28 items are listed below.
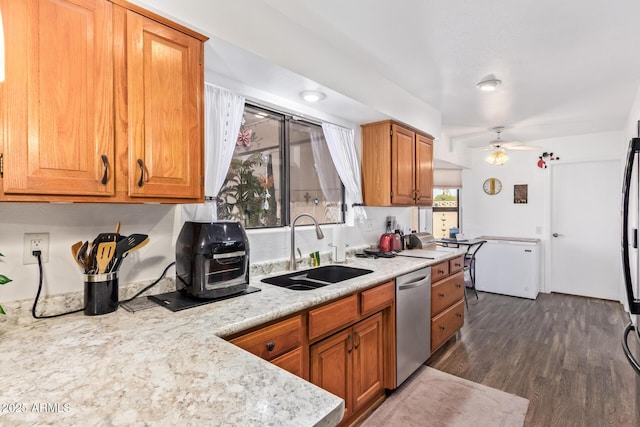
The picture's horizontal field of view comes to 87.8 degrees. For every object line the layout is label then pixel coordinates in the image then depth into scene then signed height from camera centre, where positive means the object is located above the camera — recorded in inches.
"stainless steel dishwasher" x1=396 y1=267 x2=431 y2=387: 92.2 -32.4
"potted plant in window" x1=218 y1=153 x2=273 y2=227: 85.4 +5.3
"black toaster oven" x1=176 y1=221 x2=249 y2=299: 60.5 -8.9
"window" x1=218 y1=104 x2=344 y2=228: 88.5 +11.3
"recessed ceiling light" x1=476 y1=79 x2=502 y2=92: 110.4 +43.2
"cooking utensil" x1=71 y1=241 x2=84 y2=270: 53.6 -6.2
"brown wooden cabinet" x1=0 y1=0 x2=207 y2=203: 41.8 +15.7
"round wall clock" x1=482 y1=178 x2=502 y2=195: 215.0 +16.9
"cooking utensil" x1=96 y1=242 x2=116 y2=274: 52.7 -6.7
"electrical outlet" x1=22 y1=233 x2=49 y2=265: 52.2 -5.4
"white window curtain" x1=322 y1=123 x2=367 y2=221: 112.3 +18.0
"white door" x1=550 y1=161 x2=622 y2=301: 179.9 -9.6
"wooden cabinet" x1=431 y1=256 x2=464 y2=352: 111.3 -32.0
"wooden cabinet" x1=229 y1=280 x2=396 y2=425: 58.4 -27.9
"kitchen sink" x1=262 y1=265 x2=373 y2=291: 81.6 -17.4
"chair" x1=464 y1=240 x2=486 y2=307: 183.7 -29.7
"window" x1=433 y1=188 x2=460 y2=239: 233.3 -0.1
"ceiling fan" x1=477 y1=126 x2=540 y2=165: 164.2 +32.0
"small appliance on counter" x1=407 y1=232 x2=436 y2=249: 137.2 -12.5
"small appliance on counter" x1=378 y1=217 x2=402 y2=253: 127.2 -11.9
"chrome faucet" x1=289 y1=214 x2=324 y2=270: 92.2 -11.7
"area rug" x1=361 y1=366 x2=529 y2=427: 82.4 -51.6
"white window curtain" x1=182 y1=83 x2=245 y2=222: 74.9 +15.7
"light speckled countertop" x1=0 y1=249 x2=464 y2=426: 27.8 -16.7
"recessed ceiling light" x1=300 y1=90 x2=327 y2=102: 89.3 +32.2
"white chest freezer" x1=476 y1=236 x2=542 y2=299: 185.6 -31.8
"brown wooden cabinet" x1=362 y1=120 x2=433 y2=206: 118.2 +17.8
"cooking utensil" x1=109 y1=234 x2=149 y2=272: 54.5 -5.6
